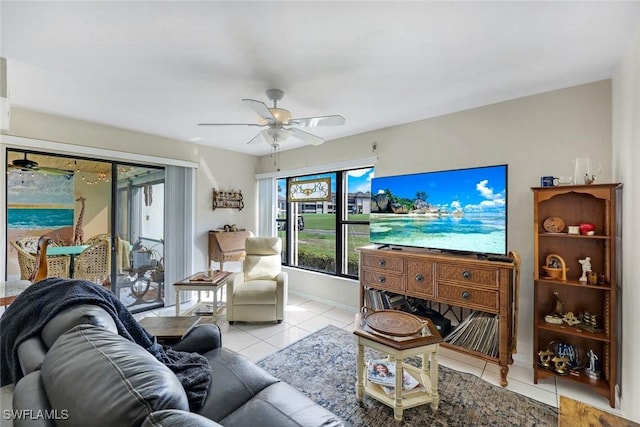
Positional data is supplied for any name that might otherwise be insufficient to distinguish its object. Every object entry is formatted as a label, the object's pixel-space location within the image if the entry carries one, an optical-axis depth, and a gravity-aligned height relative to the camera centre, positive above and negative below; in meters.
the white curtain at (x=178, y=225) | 4.01 -0.19
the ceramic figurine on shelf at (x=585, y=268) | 2.07 -0.42
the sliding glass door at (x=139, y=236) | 3.69 -0.33
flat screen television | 2.49 +0.03
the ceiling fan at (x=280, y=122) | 2.27 +0.78
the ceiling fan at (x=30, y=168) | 2.93 +0.50
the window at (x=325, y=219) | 3.95 -0.09
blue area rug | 1.82 -1.37
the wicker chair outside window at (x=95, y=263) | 3.28 -0.63
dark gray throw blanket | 1.26 -0.55
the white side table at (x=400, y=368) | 1.77 -1.09
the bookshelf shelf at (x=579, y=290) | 1.95 -0.62
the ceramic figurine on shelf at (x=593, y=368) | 2.08 -1.19
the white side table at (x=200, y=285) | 3.38 -0.91
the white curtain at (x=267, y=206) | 4.84 +0.12
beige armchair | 3.31 -1.05
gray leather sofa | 0.69 -0.50
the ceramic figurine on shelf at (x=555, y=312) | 2.16 -0.82
